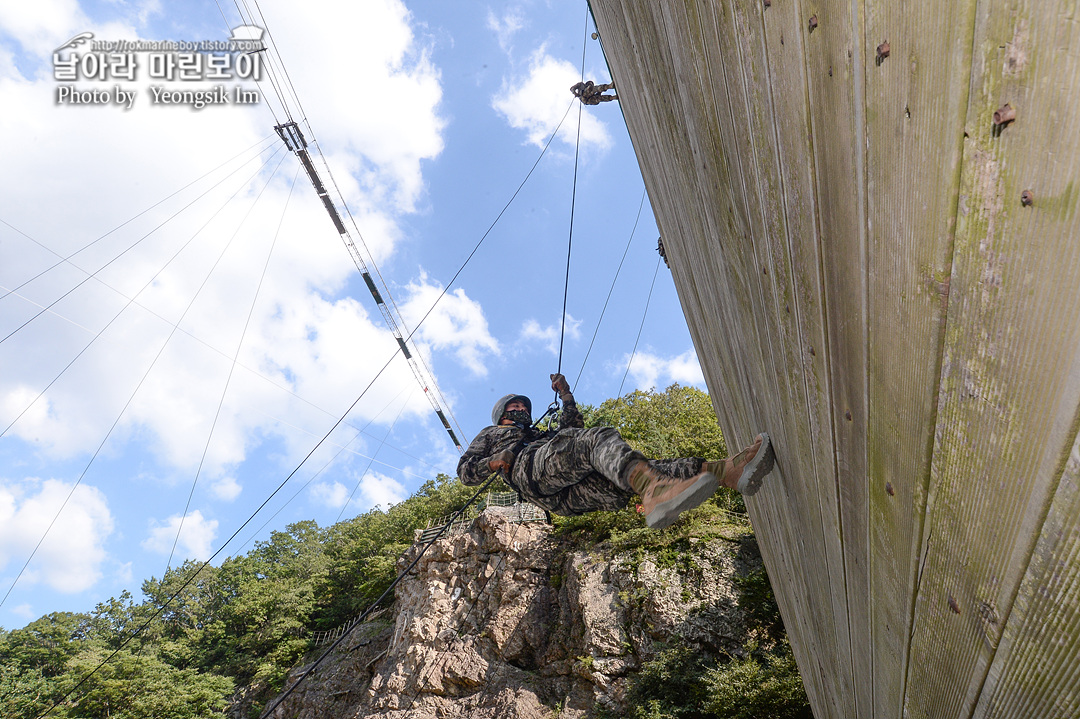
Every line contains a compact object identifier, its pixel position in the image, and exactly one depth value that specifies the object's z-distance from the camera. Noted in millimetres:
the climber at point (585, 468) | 2588
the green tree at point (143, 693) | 19991
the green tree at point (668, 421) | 17405
